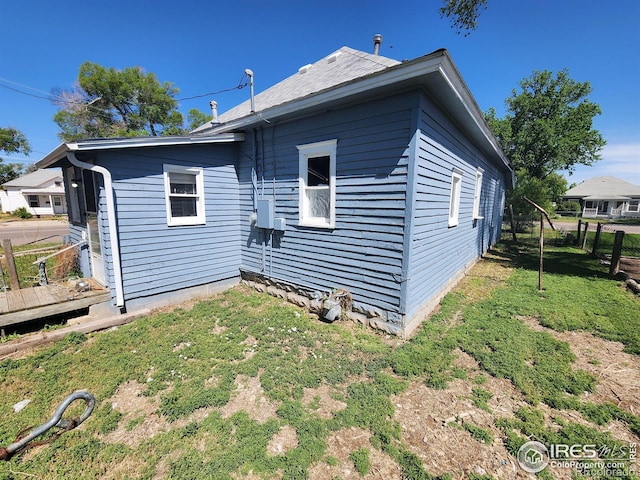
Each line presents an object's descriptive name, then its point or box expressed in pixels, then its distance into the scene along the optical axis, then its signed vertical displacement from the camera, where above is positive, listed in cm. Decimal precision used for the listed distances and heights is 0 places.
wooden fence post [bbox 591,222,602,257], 883 -138
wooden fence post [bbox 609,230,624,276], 645 -127
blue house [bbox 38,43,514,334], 394 +11
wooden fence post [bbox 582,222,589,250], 1080 -147
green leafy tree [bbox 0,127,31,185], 3534 +747
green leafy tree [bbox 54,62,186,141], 2041 +793
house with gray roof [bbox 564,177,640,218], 3166 +73
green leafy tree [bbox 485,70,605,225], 1964 +594
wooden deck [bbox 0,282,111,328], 399 -170
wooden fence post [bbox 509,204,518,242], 1401 -142
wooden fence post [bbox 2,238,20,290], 477 -125
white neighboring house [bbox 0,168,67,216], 2831 +33
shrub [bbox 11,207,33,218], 2578 -137
